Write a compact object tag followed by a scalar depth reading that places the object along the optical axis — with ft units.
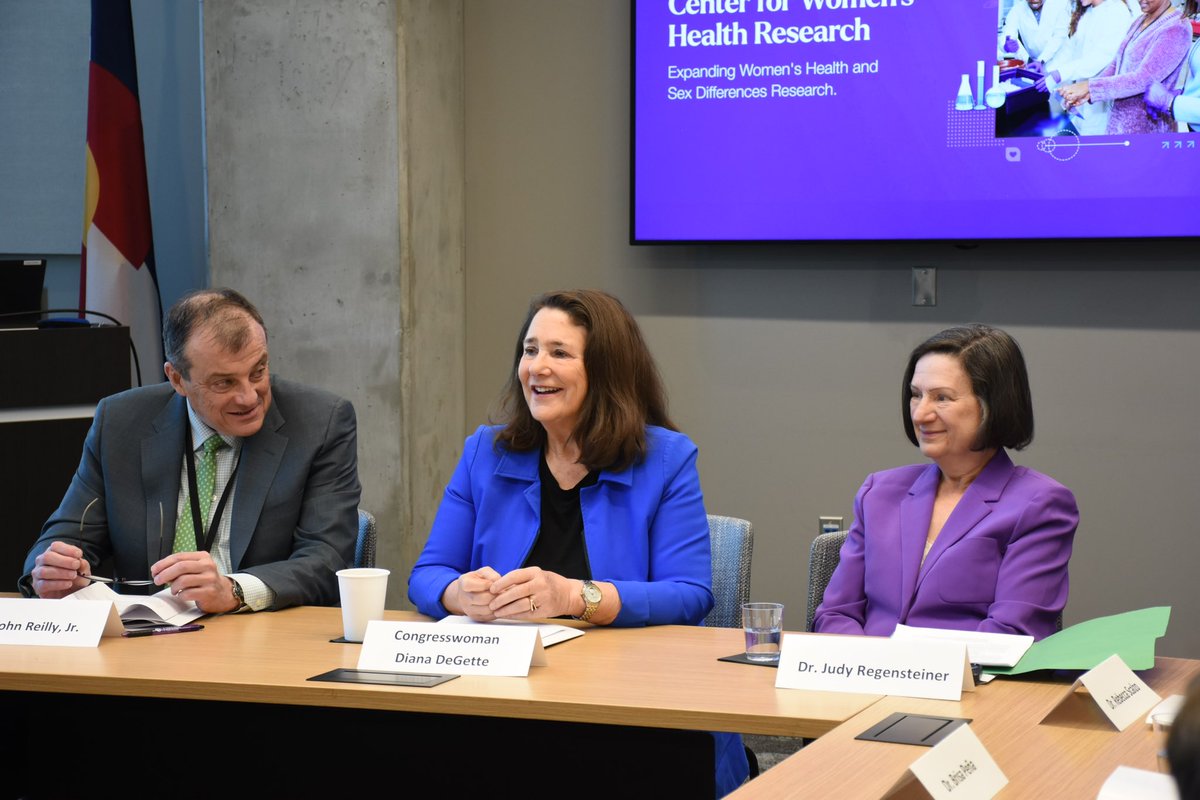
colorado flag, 15.98
